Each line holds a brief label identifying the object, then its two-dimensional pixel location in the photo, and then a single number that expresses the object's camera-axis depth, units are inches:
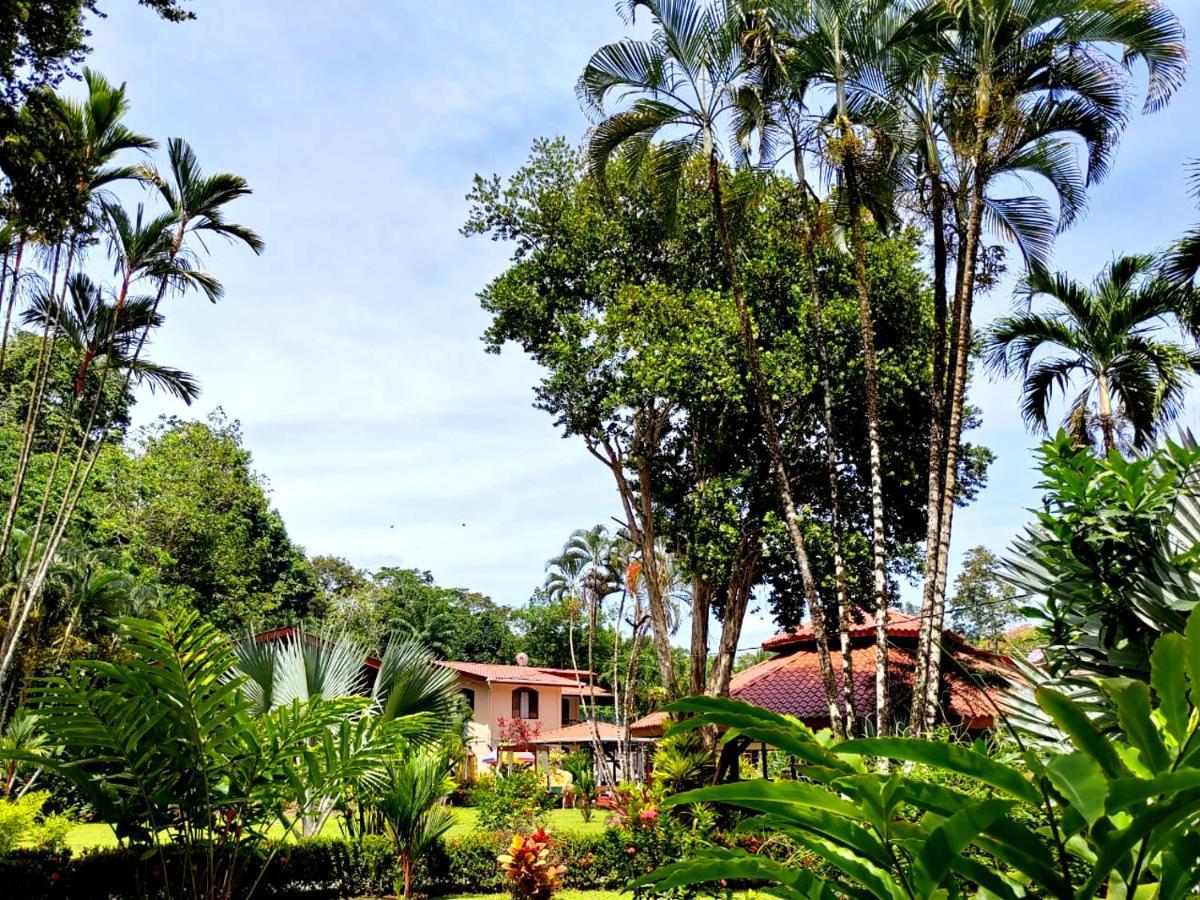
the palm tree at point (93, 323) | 488.7
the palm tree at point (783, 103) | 455.8
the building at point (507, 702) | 1258.7
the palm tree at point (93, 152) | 422.6
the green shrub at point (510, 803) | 578.9
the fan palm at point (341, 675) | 399.9
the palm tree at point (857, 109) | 447.5
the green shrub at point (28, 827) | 370.0
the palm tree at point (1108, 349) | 509.4
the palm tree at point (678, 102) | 458.6
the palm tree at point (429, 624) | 1513.3
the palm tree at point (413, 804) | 460.8
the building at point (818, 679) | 641.0
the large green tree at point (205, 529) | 1102.4
